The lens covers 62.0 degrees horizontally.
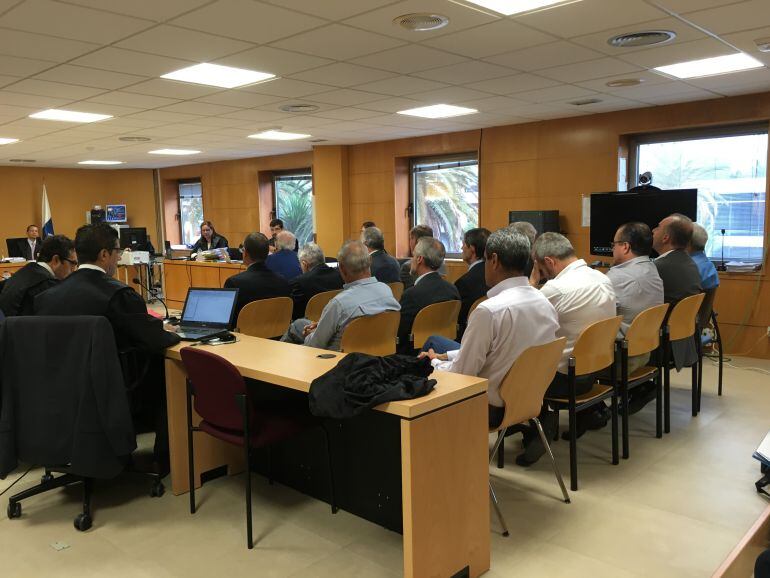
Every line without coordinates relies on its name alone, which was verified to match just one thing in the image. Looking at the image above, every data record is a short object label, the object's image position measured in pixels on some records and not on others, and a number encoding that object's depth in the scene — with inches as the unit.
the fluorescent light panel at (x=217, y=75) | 187.3
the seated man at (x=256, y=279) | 189.5
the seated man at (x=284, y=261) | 246.2
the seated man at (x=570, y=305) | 132.8
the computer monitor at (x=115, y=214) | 535.8
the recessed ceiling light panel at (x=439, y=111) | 261.4
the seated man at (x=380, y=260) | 229.1
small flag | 489.0
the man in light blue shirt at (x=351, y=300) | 145.3
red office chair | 101.0
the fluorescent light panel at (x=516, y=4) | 136.7
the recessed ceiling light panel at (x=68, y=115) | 253.3
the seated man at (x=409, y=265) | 245.8
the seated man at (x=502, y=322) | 107.7
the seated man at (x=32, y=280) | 150.6
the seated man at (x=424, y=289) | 173.6
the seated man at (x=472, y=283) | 189.5
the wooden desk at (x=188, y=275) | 357.7
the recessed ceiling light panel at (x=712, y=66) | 188.9
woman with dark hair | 412.5
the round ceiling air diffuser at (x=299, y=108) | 249.8
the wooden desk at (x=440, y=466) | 84.3
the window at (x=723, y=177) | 255.6
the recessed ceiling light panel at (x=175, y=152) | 399.5
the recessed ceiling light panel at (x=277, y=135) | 325.7
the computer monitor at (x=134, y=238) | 441.7
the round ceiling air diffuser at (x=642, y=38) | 160.1
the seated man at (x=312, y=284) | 206.5
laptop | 138.7
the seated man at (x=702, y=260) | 196.9
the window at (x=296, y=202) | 453.4
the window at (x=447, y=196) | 354.0
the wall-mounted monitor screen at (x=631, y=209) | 245.8
